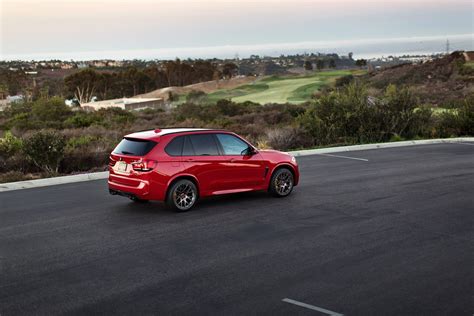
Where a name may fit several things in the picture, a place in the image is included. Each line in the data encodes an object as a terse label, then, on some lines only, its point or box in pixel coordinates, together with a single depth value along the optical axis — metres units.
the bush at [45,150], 17.70
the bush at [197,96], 81.14
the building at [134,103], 76.71
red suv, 11.85
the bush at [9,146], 19.84
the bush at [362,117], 26.38
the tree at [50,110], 44.03
